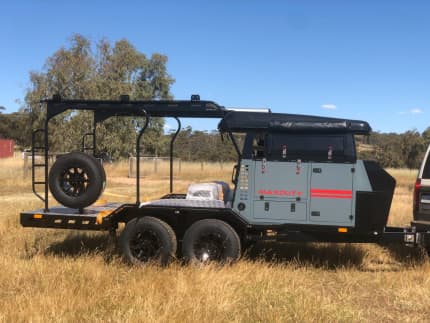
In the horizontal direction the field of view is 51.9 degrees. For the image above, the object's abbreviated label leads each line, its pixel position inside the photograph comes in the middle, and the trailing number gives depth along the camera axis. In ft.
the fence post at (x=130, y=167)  94.43
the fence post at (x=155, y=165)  102.27
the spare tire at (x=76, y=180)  22.57
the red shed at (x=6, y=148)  196.77
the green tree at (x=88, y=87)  116.67
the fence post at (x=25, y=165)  73.32
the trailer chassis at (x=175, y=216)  20.54
